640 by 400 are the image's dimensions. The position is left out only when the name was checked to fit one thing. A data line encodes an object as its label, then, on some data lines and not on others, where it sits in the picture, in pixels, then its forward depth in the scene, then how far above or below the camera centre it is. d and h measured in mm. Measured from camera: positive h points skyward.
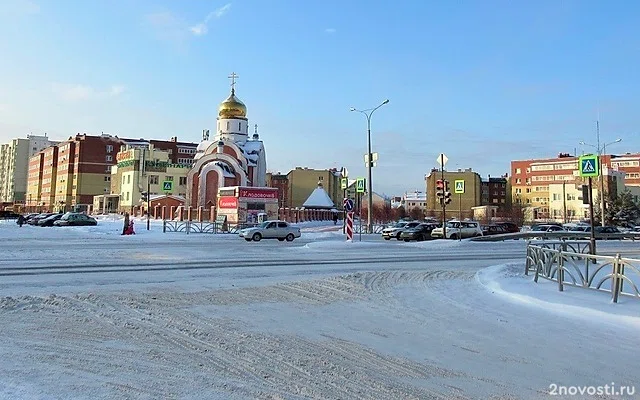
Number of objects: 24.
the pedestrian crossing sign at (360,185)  36188 +2882
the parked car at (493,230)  42675 -390
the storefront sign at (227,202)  49562 +2081
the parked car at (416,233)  36469 -632
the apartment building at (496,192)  130250 +9025
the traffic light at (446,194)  31812 +1979
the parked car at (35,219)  55312 +121
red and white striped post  28906 -129
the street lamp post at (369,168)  33700 +3954
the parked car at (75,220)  49062 +50
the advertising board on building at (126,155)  84188 +11612
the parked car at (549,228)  47728 -182
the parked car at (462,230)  37906 -381
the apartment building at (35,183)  124812 +9960
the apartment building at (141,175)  81438 +7897
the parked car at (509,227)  44981 -123
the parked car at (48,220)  51781 +17
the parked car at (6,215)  77888 +761
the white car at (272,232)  33656 -636
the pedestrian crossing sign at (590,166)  16422 +2038
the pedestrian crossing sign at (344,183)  42000 +3545
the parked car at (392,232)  37094 -582
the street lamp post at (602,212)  48006 +1440
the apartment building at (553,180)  94625 +9959
